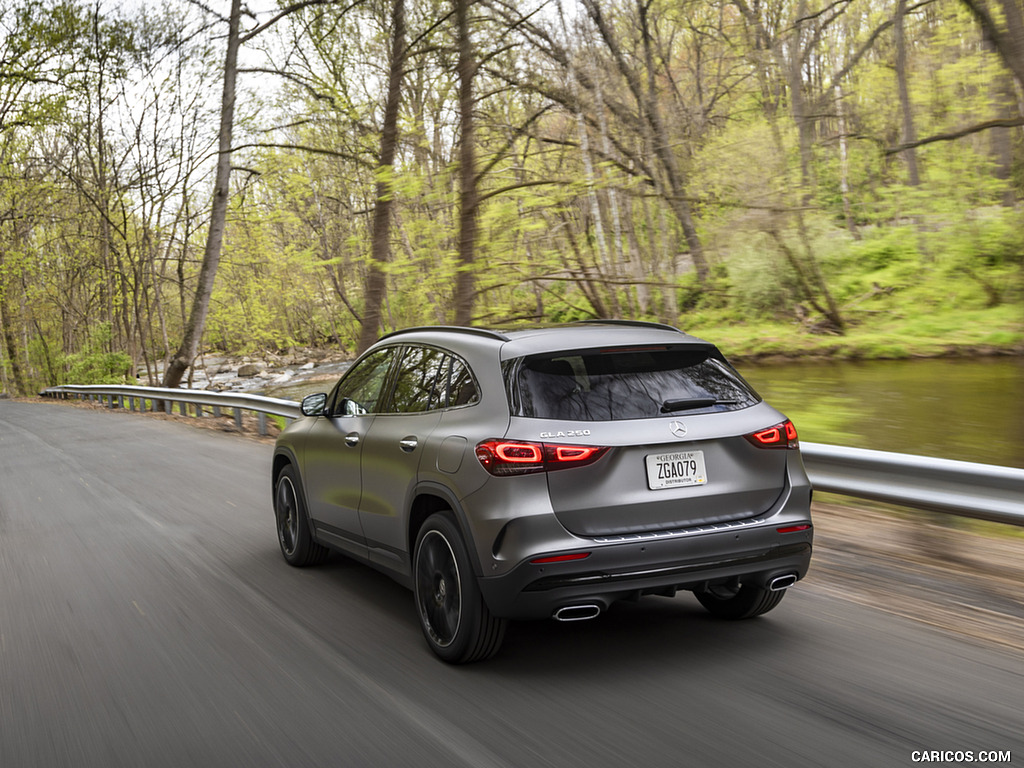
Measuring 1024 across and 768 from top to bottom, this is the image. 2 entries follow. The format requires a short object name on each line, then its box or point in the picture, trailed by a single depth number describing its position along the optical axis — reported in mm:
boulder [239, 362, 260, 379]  48156
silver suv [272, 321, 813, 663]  4027
